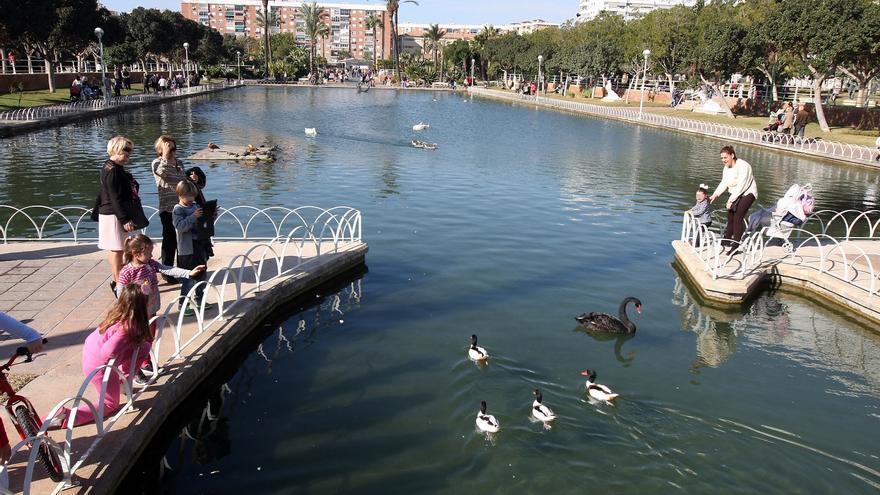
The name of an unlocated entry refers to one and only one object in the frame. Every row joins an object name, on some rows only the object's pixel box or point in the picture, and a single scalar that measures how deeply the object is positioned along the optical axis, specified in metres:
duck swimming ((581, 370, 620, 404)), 7.32
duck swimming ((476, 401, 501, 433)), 6.65
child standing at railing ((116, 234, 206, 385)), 6.40
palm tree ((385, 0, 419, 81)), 104.06
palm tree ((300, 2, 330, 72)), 124.44
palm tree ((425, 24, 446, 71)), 129.88
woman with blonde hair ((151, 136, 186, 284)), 8.47
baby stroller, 11.82
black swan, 9.21
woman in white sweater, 11.48
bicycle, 4.65
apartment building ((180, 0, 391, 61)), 181.12
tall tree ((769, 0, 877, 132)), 33.53
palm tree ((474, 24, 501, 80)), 106.81
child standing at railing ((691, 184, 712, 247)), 12.19
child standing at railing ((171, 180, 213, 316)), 7.59
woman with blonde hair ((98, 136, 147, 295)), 7.50
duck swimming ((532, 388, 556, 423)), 6.86
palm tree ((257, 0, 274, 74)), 92.24
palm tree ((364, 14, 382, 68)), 150.88
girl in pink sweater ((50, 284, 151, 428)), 5.46
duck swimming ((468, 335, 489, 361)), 8.27
